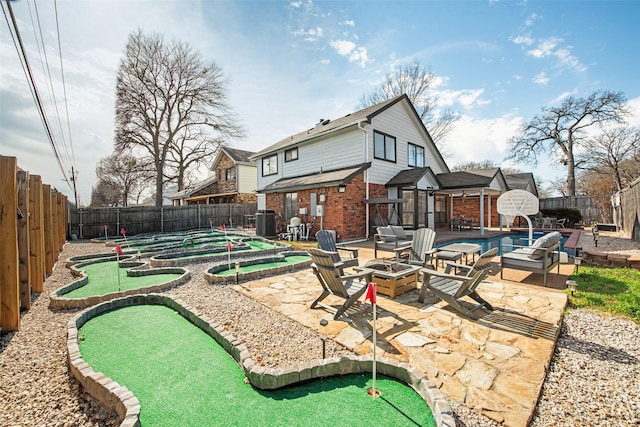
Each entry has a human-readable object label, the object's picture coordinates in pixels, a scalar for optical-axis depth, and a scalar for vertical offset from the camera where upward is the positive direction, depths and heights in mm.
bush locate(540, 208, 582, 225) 18875 -258
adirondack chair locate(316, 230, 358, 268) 6180 -661
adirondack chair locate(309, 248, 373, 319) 3893 -1046
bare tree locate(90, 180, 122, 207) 37844 +3274
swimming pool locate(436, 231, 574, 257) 11734 -1384
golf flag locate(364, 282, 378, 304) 2475 -746
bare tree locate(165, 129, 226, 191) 25109 +5864
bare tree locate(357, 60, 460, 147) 22969 +10535
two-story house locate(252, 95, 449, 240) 12438 +1923
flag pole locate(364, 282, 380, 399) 2371 -1059
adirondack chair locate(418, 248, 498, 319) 3938 -1177
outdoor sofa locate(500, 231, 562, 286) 5415 -1007
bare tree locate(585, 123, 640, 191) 19798 +4391
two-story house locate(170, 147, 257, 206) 24359 +3143
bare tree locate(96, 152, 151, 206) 23573 +4509
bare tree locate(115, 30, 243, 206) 20531 +9782
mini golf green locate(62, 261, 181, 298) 5549 -1543
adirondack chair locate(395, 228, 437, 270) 6121 -736
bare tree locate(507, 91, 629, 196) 21500 +7294
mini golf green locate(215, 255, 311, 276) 7042 -1485
